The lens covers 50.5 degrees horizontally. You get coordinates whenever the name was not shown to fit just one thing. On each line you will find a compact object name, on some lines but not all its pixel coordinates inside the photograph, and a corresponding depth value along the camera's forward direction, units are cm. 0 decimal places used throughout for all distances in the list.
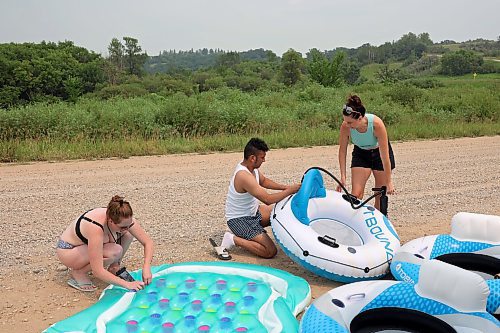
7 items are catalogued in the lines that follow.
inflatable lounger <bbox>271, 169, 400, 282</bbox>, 421
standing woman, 495
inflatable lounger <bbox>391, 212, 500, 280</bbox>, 428
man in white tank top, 473
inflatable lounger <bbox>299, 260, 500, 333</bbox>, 313
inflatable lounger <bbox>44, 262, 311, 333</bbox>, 353
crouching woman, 380
